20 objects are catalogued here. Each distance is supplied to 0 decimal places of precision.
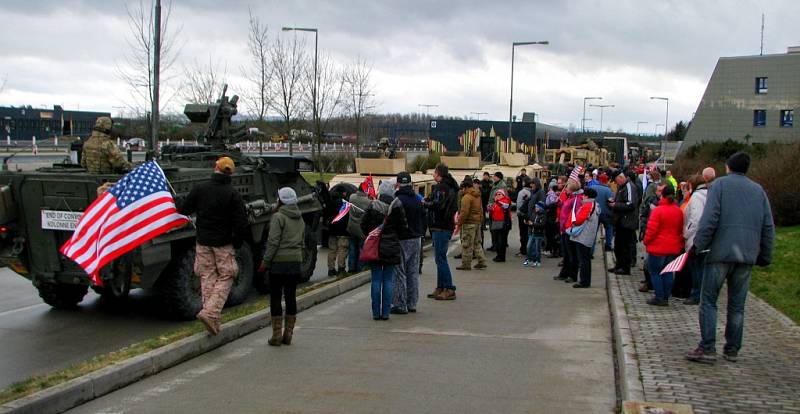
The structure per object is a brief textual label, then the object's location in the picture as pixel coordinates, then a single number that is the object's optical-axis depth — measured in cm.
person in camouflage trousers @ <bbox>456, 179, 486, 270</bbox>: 1389
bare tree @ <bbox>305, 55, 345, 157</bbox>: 2678
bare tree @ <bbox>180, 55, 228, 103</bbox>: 2544
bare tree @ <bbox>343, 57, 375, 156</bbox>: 3100
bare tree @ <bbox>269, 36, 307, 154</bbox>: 2531
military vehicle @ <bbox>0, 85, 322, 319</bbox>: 920
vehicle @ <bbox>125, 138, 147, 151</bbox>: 3180
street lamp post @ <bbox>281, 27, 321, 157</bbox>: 2464
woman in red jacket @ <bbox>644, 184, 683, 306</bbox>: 1000
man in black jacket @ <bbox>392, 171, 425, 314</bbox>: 978
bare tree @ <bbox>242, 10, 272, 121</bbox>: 2498
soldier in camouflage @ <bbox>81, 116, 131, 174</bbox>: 966
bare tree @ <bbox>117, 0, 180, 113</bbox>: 1941
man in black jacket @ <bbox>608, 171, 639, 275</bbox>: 1299
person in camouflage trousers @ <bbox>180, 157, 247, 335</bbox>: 798
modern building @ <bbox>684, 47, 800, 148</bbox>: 4991
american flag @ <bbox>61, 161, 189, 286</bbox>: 815
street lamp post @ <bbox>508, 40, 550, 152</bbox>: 3738
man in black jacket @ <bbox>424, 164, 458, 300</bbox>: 1111
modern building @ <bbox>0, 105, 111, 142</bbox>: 4419
